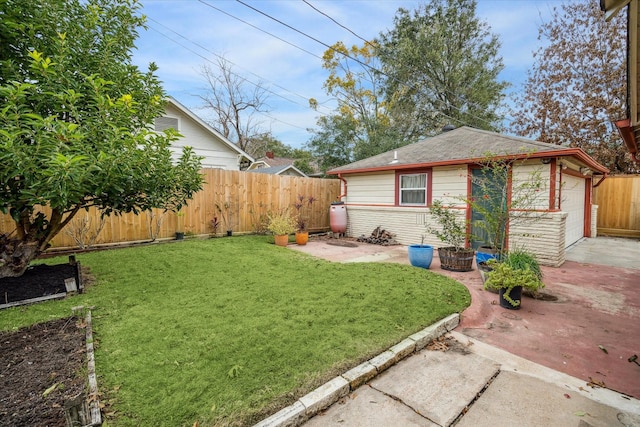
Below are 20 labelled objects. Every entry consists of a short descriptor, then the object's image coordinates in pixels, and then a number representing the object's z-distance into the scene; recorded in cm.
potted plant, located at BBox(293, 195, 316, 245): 914
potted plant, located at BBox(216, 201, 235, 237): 825
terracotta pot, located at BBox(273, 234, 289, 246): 790
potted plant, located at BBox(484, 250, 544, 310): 367
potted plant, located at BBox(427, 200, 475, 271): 546
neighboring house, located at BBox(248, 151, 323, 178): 1720
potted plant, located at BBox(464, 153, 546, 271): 487
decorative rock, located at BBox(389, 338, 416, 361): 262
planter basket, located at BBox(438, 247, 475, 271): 545
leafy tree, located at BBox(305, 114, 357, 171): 1805
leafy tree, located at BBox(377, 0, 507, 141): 1709
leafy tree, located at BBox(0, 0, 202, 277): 250
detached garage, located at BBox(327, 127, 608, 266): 595
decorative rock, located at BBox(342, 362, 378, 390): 222
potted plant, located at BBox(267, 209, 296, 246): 790
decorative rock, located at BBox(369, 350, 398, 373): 243
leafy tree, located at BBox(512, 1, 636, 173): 1344
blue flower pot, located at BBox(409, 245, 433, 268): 559
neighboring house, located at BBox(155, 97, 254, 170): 1115
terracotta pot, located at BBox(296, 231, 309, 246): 829
